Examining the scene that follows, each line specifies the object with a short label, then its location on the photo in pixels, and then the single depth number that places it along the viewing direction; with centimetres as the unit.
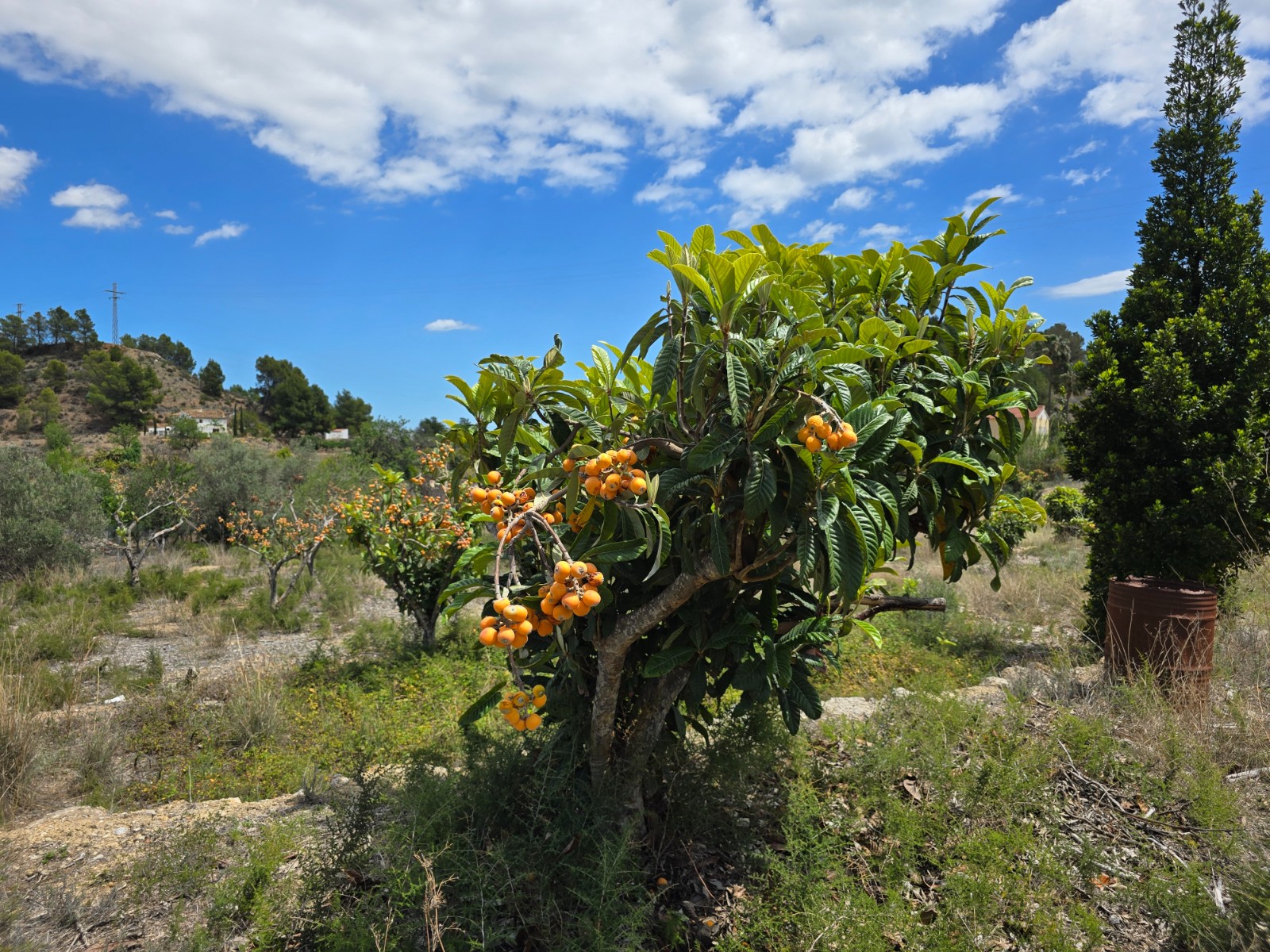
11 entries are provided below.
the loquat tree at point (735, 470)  158
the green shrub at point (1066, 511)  1117
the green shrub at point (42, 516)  938
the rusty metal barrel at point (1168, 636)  391
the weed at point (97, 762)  387
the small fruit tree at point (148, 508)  1088
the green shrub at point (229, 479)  1398
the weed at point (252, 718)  458
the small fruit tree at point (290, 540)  803
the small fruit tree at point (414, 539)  641
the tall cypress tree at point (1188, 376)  455
